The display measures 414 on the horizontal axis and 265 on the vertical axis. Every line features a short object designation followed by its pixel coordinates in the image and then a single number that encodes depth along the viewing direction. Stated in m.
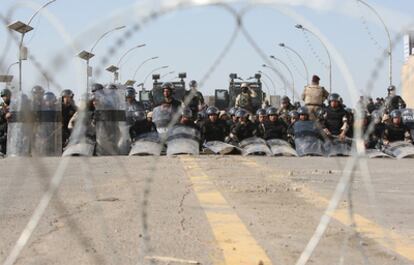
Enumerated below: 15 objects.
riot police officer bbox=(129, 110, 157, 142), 19.55
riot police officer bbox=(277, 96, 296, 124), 21.96
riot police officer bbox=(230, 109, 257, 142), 20.81
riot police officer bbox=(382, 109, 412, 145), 20.40
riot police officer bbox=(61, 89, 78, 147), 17.72
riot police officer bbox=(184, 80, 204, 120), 21.67
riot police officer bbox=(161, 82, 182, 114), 17.88
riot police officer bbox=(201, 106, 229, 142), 21.02
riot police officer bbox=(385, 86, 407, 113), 21.11
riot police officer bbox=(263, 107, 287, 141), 20.91
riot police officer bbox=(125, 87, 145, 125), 19.72
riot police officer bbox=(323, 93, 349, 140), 18.21
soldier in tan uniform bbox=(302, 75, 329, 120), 17.98
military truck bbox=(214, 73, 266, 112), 36.29
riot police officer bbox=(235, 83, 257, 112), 24.34
